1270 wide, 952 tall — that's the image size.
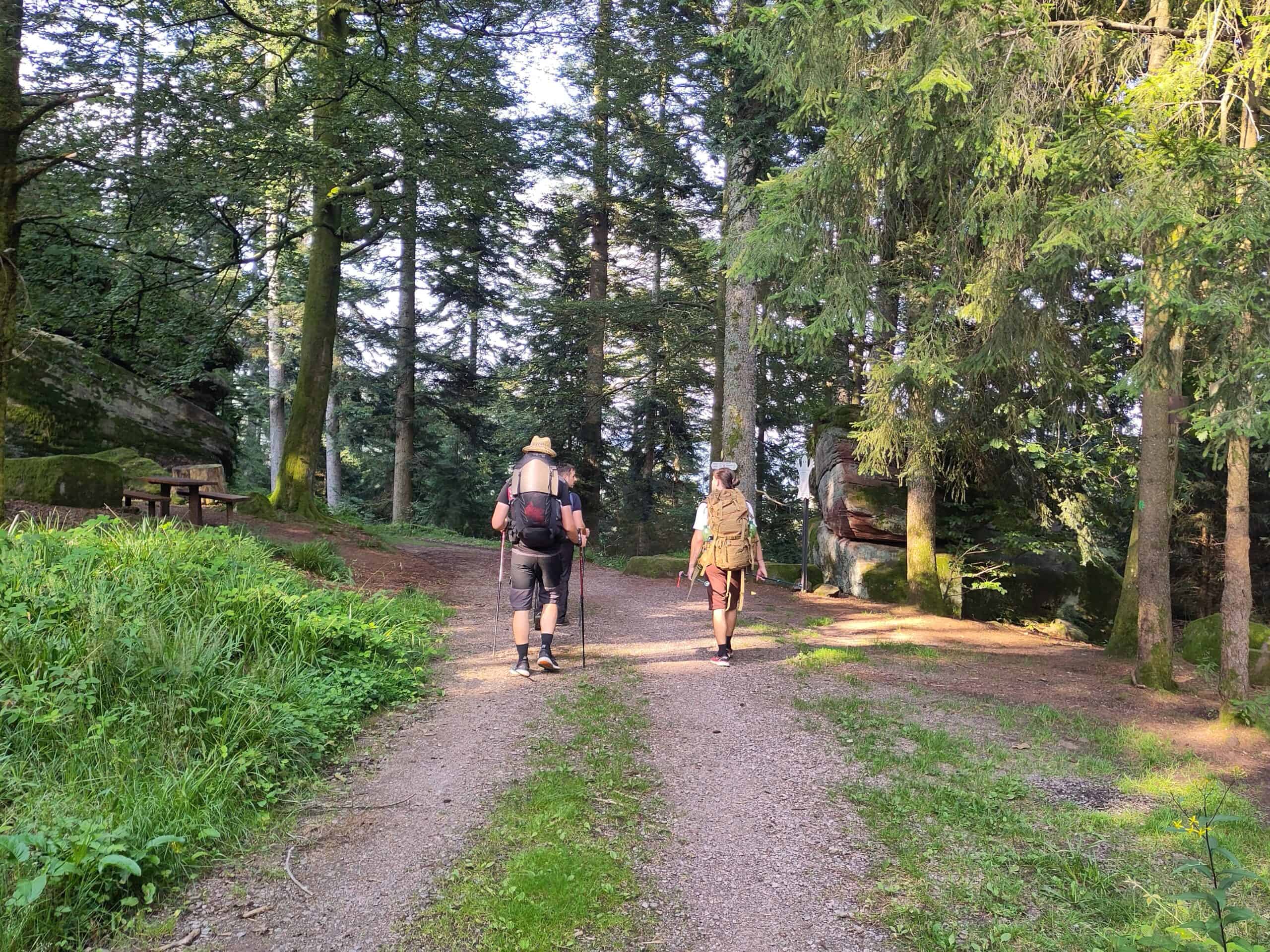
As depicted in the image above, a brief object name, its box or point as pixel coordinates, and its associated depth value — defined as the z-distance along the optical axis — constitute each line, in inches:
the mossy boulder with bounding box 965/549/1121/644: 516.7
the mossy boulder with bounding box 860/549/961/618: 505.7
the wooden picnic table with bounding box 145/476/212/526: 401.1
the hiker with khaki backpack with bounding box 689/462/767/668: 287.0
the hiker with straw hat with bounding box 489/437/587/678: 257.6
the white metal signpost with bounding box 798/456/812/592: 517.3
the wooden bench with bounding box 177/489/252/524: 423.5
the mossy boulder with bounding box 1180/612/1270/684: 342.0
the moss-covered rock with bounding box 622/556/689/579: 563.8
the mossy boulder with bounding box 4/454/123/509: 369.1
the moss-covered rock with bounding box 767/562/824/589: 600.4
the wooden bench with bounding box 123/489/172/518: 401.7
